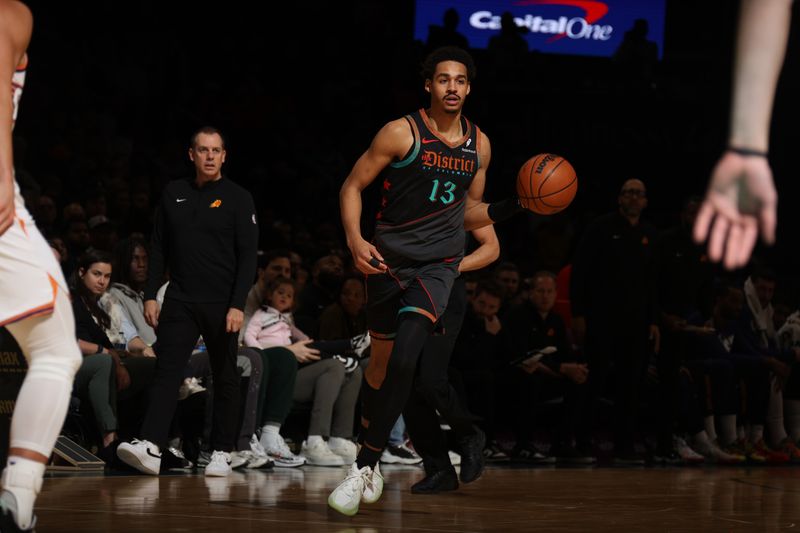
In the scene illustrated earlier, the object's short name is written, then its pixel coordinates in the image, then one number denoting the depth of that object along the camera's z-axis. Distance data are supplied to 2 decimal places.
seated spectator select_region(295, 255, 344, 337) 16.70
